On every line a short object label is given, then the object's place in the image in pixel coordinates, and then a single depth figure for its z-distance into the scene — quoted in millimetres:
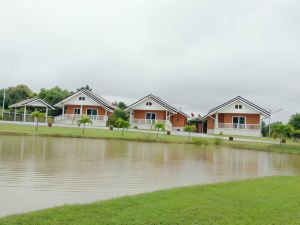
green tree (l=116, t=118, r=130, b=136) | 32906
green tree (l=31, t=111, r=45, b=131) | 34781
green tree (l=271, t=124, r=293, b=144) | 33062
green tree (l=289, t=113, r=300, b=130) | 51631
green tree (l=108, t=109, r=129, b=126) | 42812
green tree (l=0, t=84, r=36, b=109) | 60469
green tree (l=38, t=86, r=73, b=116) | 53794
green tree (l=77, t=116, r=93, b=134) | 32719
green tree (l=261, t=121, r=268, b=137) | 58575
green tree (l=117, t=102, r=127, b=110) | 61769
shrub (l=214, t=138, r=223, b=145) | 29028
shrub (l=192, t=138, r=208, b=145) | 28930
